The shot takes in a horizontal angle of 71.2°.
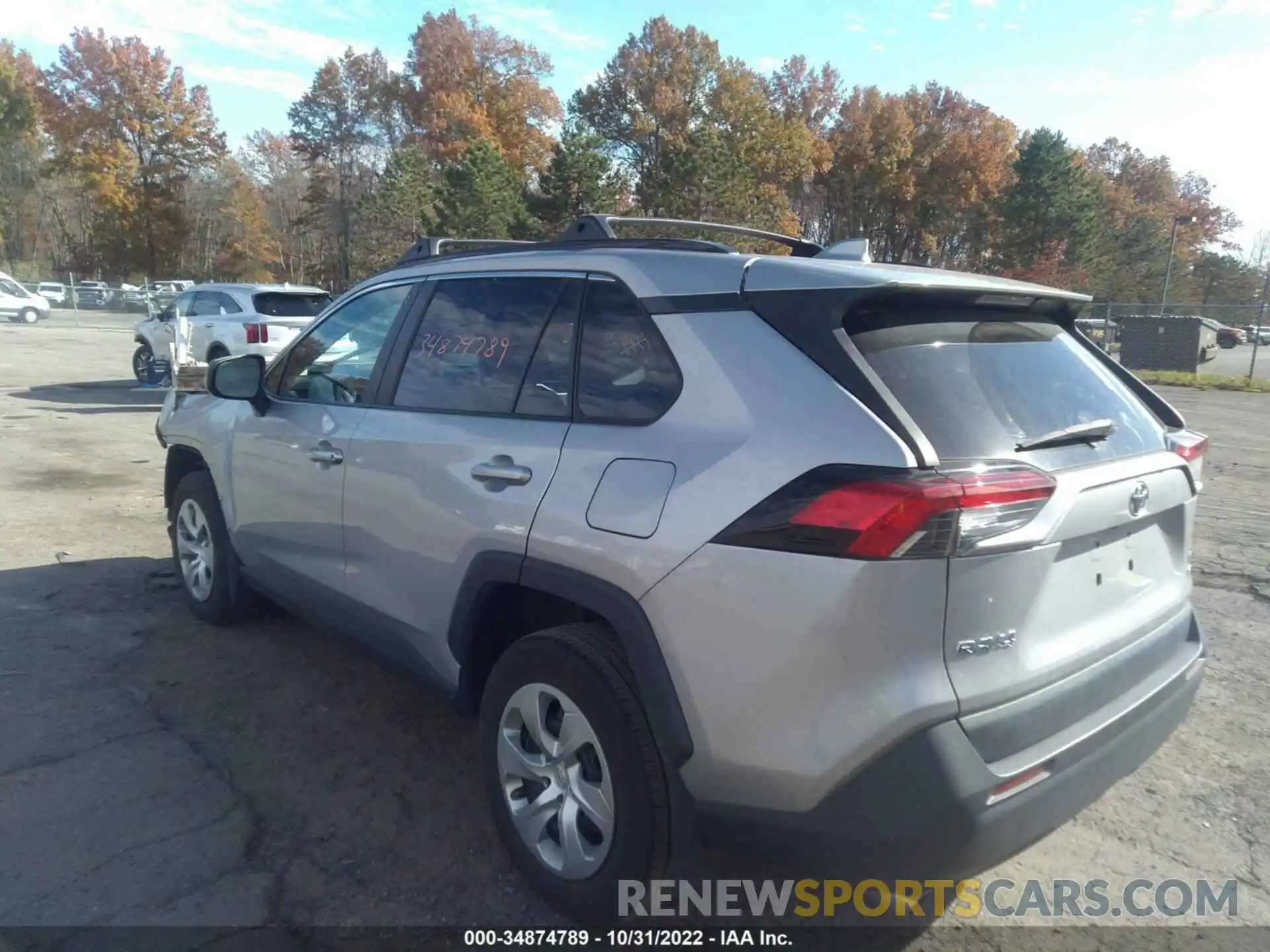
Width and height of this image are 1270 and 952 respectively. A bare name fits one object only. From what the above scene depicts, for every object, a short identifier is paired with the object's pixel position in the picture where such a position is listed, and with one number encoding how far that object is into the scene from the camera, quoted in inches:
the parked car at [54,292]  1633.9
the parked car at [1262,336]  1950.3
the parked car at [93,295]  1616.6
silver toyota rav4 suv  74.2
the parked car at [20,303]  1245.7
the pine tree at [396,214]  1422.2
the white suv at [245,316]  498.0
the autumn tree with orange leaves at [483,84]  1969.7
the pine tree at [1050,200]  1897.1
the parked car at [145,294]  1540.4
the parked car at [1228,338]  1943.9
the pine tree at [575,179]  1349.7
